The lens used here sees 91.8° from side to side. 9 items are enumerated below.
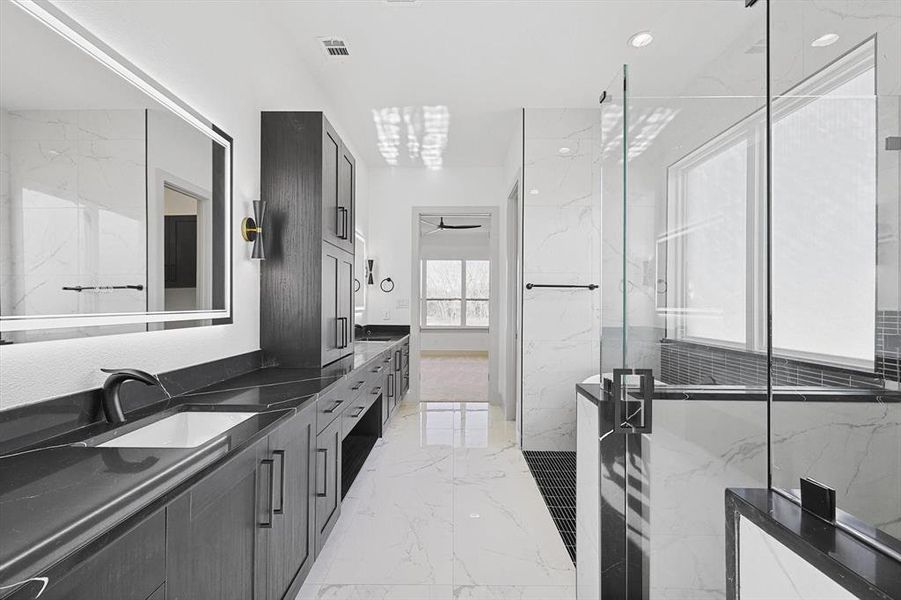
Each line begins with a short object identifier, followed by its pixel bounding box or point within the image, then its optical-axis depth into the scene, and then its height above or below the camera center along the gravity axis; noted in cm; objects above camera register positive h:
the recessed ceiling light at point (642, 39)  257 +154
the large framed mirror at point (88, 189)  104 +32
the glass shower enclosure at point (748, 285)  60 +2
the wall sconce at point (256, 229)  230 +36
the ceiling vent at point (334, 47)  274 +161
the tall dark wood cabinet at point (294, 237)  248 +34
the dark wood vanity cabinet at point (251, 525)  94 -63
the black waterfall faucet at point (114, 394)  125 -28
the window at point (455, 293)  1020 +10
